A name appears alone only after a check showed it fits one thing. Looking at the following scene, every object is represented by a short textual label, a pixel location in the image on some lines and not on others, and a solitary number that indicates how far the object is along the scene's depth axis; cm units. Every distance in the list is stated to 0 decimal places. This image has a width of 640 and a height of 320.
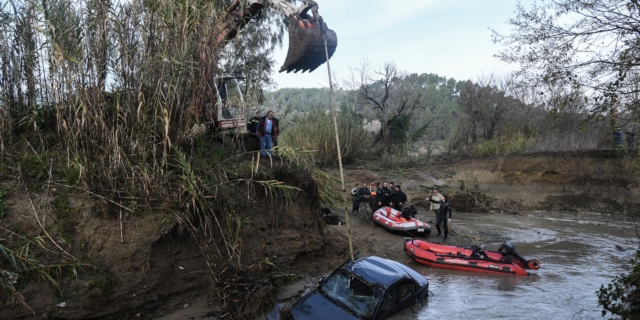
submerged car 731
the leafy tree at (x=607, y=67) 742
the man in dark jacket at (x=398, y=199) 1729
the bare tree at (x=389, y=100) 3200
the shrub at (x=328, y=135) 2680
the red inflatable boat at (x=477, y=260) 1235
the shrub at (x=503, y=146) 2684
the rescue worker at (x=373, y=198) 1745
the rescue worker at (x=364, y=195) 1774
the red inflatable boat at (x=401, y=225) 1540
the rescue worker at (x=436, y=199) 1643
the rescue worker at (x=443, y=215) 1551
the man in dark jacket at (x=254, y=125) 1208
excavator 977
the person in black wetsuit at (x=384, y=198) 1730
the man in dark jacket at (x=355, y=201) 1802
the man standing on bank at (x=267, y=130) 1178
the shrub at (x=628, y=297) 680
